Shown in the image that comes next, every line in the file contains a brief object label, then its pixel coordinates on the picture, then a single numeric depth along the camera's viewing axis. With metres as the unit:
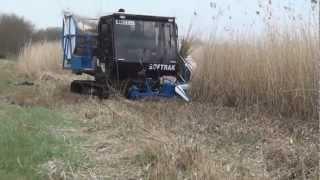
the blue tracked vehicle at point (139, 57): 16.22
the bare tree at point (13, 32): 69.00
